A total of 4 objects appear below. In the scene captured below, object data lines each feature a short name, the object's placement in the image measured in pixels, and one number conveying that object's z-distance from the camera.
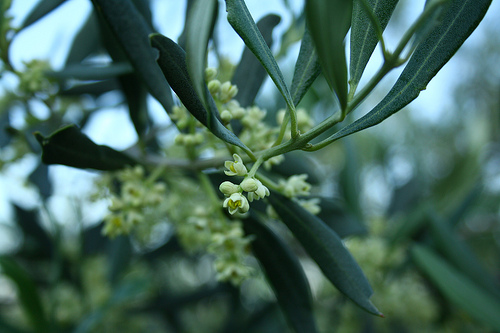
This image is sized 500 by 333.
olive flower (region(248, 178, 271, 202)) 0.17
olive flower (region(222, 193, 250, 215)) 0.17
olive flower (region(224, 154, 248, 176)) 0.17
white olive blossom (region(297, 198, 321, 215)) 0.21
